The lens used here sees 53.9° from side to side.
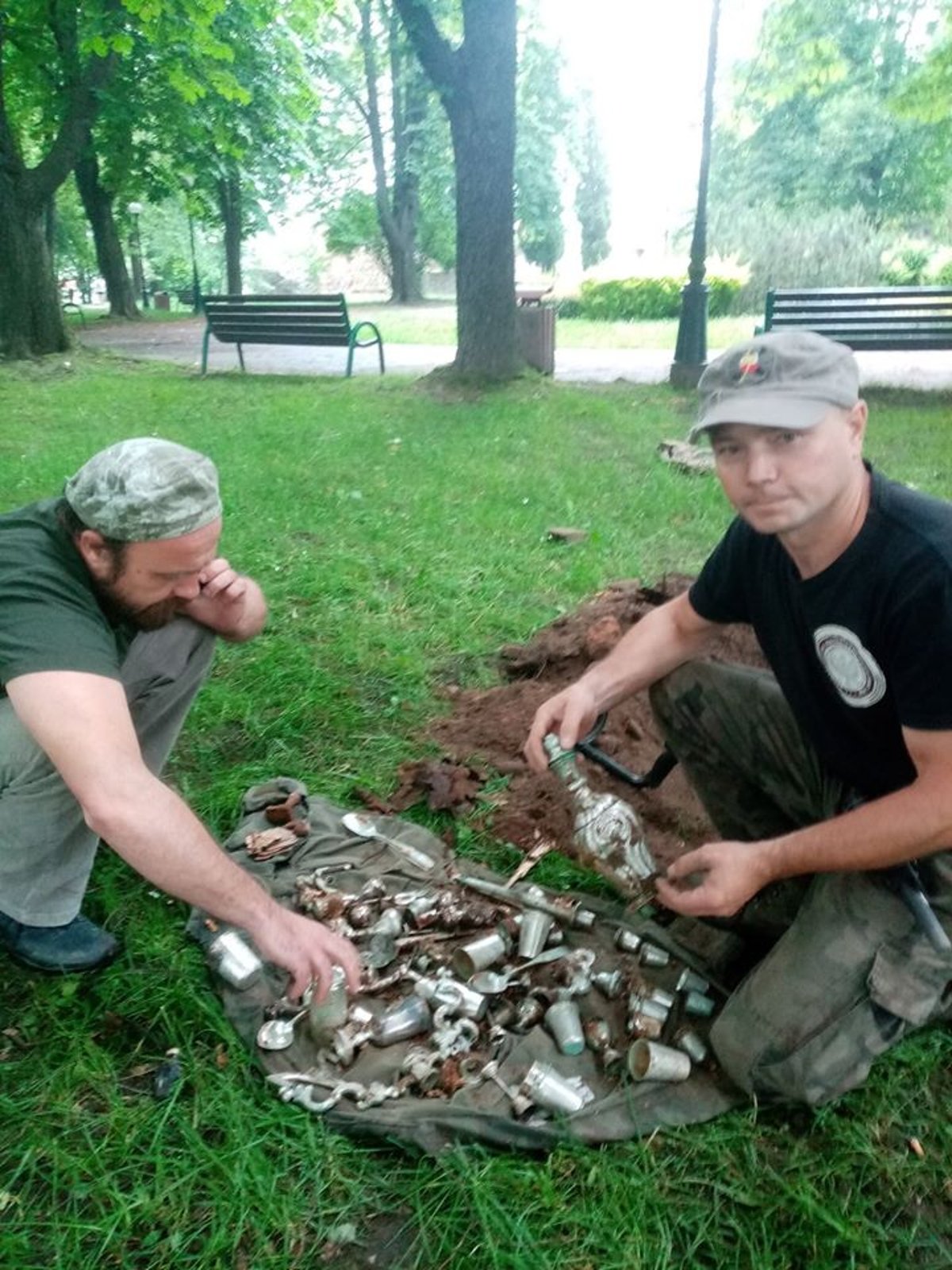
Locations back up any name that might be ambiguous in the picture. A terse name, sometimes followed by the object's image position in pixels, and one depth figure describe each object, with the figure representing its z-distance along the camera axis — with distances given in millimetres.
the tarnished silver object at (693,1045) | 2328
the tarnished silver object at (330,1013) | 2338
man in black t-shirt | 1947
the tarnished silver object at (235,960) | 2510
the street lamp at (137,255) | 28672
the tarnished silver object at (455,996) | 2447
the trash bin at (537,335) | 10695
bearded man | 1972
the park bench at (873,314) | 9781
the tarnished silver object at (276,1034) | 2363
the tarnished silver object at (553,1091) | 2189
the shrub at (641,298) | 21891
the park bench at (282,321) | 11352
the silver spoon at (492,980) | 2525
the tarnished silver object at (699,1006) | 2445
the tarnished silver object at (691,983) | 2488
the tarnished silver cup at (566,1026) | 2375
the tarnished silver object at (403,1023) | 2402
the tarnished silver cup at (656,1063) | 2252
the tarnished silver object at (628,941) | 2670
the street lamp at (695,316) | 10344
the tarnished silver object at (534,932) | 2635
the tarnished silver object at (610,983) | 2539
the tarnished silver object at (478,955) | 2562
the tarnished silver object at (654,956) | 2604
